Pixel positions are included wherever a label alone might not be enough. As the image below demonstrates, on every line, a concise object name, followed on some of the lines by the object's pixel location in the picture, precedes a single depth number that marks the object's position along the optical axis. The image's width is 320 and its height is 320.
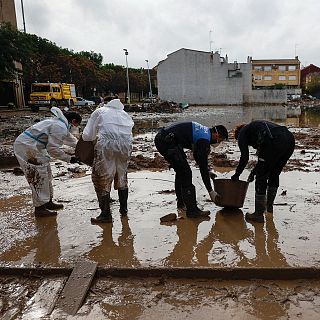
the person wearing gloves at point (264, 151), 4.66
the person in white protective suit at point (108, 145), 4.76
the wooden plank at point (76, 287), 2.97
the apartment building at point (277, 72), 88.00
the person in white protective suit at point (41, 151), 5.12
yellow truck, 33.06
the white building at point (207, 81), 51.94
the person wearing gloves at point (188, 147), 4.85
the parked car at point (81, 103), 40.53
